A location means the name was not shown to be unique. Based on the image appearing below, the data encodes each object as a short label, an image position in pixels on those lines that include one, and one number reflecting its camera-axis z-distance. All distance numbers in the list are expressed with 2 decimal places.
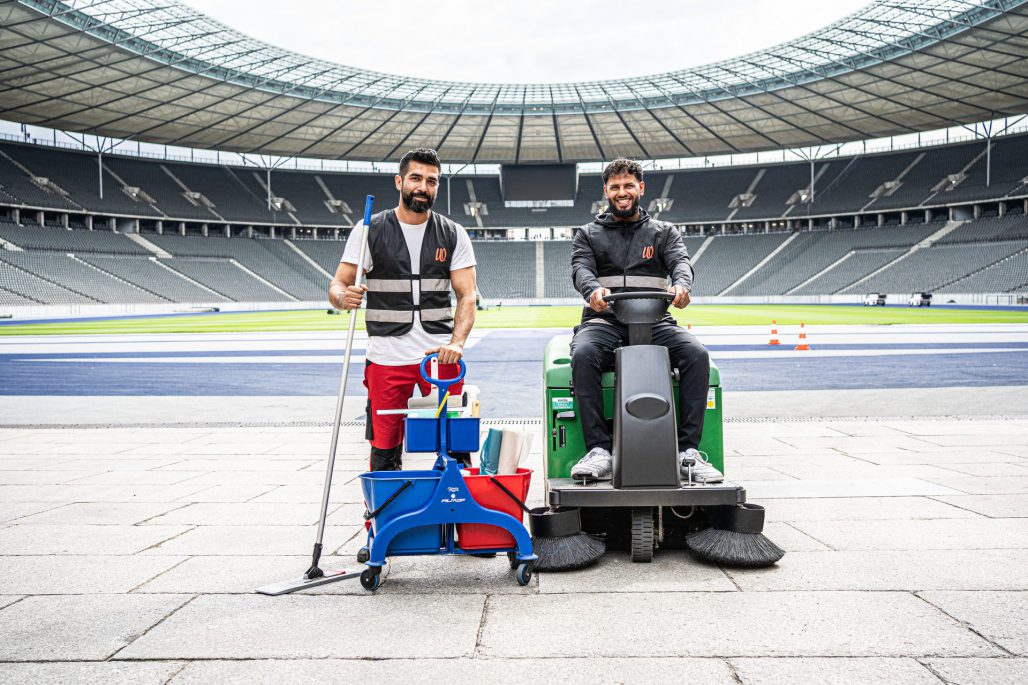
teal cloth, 3.82
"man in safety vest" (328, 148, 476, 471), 4.06
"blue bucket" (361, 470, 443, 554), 3.44
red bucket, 3.50
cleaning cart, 3.40
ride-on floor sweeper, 3.60
